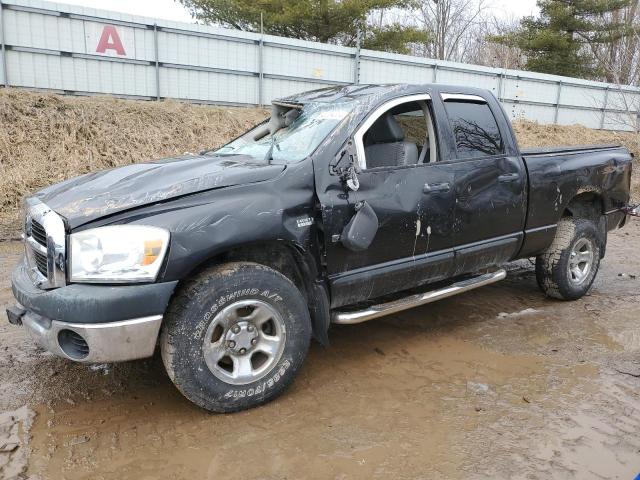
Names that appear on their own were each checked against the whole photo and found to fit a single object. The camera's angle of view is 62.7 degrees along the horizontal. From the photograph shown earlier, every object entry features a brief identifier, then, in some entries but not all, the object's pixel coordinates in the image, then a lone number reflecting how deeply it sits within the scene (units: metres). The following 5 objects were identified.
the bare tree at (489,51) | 34.00
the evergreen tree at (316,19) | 16.92
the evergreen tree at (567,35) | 24.09
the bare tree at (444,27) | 32.78
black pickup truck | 2.70
